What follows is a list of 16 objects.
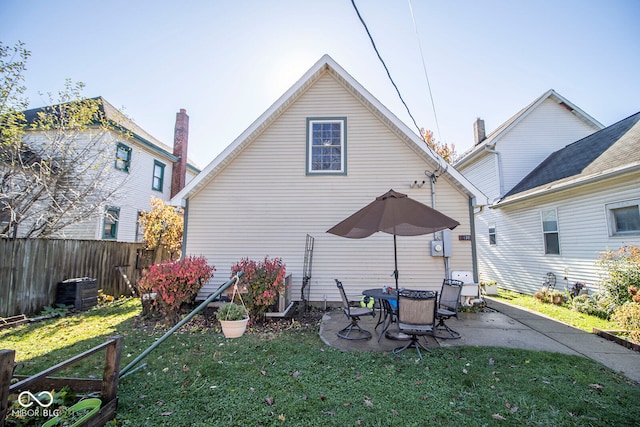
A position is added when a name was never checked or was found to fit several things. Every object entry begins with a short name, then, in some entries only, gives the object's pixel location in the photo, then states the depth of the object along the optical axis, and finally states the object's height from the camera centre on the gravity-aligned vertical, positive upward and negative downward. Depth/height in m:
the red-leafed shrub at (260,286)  6.27 -0.92
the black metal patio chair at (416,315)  4.51 -1.08
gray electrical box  7.76 -0.04
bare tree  7.83 +1.99
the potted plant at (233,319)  4.40 -1.16
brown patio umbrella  4.97 +0.47
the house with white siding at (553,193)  7.86 +1.64
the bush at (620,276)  6.52 -0.66
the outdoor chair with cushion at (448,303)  5.45 -1.18
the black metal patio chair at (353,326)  5.36 -1.60
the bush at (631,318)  5.09 -1.29
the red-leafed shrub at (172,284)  6.38 -0.90
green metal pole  3.34 -0.83
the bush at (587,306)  7.19 -1.54
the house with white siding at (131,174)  11.46 +3.15
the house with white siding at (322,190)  7.95 +1.49
